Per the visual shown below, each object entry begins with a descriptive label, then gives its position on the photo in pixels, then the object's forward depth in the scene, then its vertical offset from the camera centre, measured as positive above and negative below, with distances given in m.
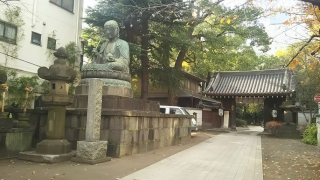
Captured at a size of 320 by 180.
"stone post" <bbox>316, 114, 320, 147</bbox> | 13.46 -0.42
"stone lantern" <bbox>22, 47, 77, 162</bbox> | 6.66 +0.14
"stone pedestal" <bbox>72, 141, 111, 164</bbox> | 6.44 -1.10
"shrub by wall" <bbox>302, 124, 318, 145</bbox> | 14.28 -1.32
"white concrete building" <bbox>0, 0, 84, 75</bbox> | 13.68 +4.64
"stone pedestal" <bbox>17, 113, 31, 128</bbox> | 7.52 -0.40
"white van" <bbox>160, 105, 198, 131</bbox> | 15.57 +0.03
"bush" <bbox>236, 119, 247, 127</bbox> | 35.16 -1.55
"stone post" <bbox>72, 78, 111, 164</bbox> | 6.46 -0.70
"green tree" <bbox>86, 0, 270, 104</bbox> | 13.88 +5.17
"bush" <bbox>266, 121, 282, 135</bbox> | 18.98 -1.01
